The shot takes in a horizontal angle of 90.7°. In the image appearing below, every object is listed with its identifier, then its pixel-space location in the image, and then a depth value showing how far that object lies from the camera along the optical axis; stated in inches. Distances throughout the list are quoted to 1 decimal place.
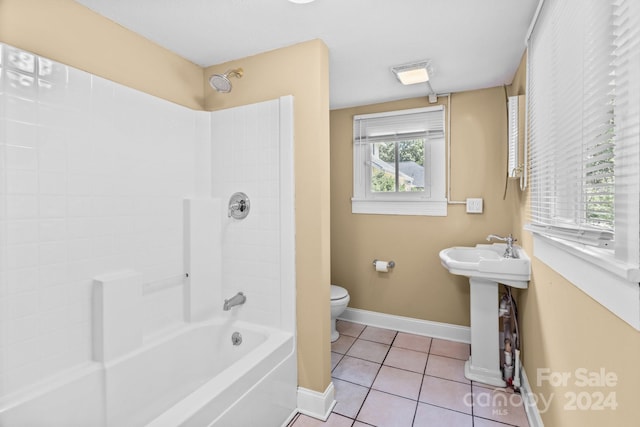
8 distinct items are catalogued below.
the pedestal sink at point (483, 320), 84.6
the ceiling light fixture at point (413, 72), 84.8
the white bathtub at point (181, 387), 51.5
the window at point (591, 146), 29.9
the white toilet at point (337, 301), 105.2
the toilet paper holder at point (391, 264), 118.5
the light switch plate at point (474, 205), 106.4
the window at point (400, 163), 112.4
